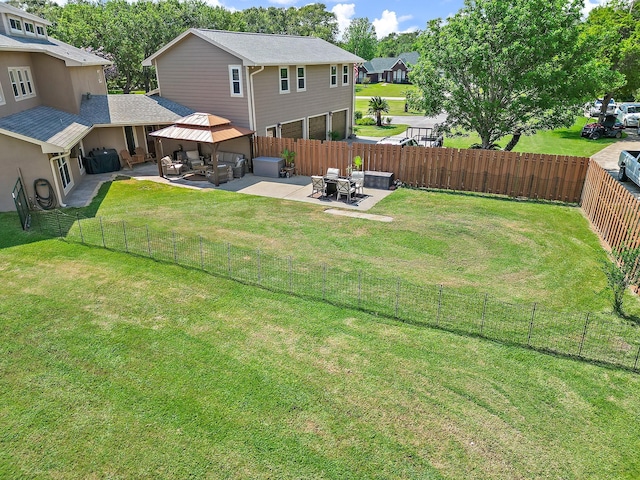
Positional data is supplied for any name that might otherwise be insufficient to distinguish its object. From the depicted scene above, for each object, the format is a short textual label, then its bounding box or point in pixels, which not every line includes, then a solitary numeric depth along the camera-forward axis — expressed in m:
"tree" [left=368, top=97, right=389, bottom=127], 36.78
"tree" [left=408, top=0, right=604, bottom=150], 17.50
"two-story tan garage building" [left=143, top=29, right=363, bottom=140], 20.97
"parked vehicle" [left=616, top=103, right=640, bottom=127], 33.77
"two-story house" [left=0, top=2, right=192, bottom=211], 15.39
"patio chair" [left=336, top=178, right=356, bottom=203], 16.47
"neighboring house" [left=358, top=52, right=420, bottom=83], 85.56
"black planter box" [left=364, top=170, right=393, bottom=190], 18.31
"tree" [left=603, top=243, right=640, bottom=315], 8.80
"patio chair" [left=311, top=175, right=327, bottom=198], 17.13
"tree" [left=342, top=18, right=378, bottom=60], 102.12
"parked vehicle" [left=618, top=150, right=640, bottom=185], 18.88
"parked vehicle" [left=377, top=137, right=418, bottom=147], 21.70
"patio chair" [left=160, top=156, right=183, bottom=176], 20.52
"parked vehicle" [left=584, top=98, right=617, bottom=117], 39.50
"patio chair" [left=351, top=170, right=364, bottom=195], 17.45
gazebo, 18.94
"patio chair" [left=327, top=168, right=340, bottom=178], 17.55
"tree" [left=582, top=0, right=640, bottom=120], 30.28
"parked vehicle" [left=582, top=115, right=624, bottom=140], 30.41
